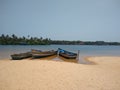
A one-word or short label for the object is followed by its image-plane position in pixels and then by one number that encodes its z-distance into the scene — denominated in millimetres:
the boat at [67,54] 13087
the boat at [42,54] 12689
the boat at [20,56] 11737
